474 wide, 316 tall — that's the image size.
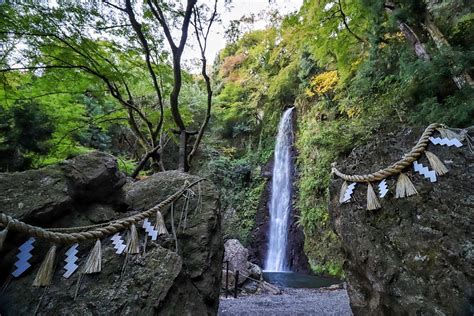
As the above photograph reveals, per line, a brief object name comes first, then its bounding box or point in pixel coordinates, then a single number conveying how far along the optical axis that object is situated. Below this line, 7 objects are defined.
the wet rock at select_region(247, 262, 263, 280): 7.04
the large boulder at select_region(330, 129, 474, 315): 1.49
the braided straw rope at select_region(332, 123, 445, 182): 1.85
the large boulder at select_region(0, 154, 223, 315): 1.47
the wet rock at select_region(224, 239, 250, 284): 6.86
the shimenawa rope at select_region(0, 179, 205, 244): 1.37
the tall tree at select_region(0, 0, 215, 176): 3.72
